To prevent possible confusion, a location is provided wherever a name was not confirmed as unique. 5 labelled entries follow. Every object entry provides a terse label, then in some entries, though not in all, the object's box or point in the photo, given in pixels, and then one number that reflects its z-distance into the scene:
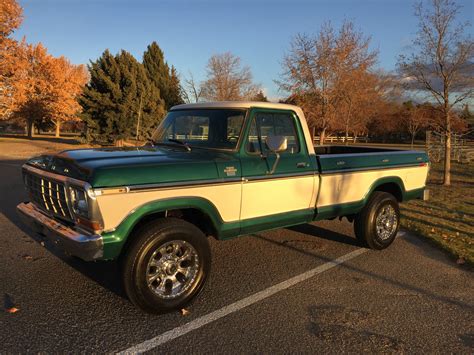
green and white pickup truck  3.33
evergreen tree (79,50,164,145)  28.62
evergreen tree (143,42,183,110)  39.62
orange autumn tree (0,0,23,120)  27.22
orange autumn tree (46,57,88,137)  33.72
